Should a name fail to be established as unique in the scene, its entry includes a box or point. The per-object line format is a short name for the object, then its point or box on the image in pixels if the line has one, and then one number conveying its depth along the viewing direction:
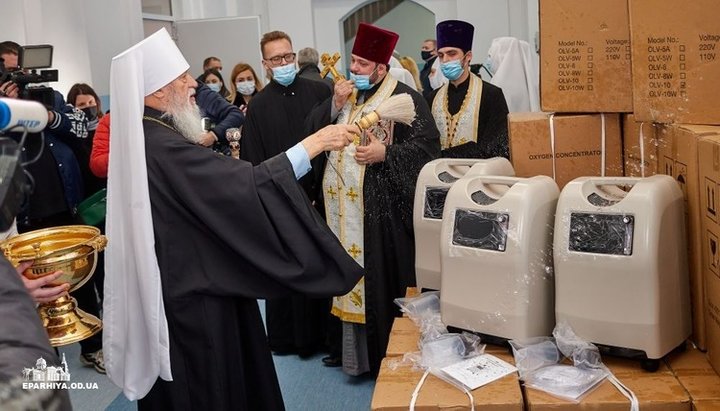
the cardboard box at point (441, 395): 1.50
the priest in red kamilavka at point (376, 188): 3.22
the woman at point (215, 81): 6.21
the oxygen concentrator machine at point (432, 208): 2.16
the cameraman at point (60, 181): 3.71
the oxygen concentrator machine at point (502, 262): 1.66
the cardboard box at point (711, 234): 1.54
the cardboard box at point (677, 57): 1.73
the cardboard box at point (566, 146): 2.09
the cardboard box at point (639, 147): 1.96
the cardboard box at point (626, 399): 1.46
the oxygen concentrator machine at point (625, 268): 1.53
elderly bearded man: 2.06
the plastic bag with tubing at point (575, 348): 1.60
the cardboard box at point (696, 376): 1.46
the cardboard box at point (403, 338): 1.85
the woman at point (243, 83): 5.75
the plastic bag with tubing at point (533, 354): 1.62
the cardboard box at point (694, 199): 1.64
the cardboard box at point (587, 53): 2.00
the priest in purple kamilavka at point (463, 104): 3.42
